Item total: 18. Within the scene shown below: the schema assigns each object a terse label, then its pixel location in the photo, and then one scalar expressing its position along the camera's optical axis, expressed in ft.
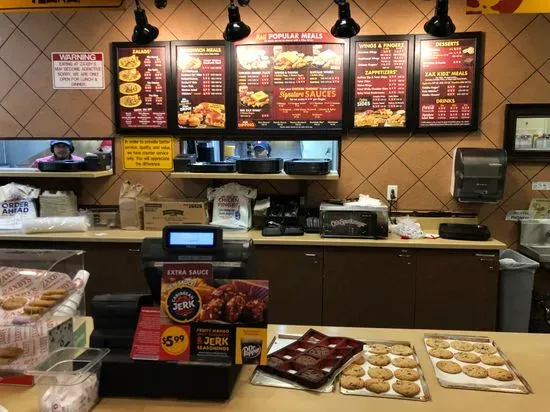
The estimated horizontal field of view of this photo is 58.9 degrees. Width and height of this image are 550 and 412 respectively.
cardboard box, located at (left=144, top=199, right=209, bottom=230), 12.34
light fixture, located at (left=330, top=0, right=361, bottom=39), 9.14
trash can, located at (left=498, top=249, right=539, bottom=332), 11.23
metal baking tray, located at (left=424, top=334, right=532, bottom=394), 4.89
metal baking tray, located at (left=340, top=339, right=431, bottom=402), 4.74
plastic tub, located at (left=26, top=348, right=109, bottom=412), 4.35
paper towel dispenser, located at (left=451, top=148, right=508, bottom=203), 11.62
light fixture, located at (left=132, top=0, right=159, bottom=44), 9.59
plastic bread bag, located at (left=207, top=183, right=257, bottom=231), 12.49
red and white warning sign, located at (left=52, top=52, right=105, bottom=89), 13.16
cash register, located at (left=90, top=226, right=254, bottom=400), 4.72
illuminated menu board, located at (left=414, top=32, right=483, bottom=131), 12.02
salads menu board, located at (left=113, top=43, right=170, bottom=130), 12.83
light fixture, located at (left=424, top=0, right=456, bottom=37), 8.87
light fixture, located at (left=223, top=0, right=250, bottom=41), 9.33
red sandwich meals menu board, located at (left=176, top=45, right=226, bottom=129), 12.66
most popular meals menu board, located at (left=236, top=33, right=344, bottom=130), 12.34
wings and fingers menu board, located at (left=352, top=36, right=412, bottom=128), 12.17
